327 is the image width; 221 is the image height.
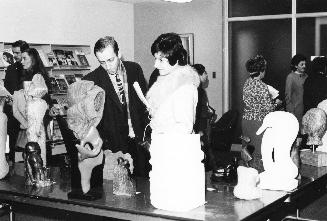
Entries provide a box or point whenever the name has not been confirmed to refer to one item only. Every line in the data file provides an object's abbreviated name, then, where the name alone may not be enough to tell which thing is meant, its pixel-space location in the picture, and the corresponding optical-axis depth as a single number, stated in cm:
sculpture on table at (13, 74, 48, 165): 316
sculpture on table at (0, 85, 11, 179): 319
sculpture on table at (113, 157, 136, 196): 271
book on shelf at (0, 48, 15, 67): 827
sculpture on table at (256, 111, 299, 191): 280
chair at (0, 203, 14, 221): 306
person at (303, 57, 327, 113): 578
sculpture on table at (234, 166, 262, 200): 257
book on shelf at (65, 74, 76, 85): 955
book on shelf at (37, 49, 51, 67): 903
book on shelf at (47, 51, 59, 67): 923
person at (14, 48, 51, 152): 577
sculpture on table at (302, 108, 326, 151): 333
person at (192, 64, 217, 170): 355
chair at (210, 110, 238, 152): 800
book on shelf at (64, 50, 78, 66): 964
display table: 236
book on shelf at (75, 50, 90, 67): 993
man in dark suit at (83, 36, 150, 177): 340
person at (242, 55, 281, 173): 577
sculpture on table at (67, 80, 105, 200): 267
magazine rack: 912
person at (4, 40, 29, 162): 664
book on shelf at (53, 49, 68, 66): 948
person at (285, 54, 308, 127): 830
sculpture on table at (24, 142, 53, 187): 294
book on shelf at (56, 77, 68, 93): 932
